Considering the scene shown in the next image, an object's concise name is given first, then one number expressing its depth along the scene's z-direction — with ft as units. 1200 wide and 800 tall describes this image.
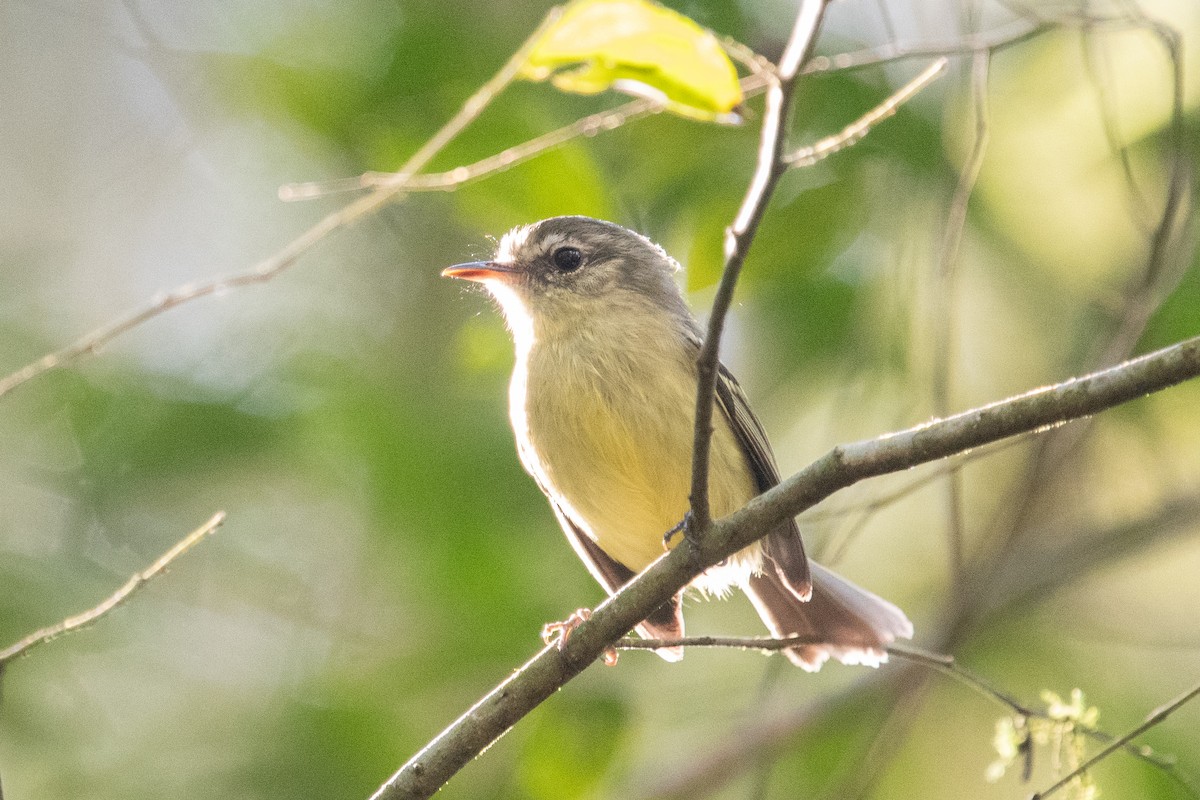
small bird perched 26.99
